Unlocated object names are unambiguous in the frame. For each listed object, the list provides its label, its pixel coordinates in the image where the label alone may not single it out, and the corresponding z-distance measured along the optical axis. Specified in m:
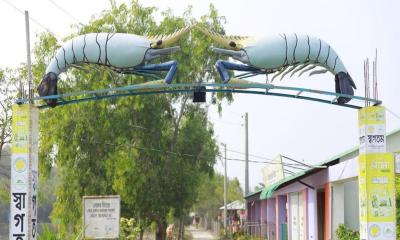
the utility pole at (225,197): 41.44
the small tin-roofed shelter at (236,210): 48.62
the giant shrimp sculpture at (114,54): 11.58
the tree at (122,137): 23.89
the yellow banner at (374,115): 11.39
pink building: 17.02
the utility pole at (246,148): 33.62
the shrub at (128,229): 19.03
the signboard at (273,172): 26.00
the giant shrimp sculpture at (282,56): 11.56
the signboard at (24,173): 10.93
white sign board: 15.55
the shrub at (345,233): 16.19
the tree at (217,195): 70.00
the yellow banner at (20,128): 11.18
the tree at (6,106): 28.20
